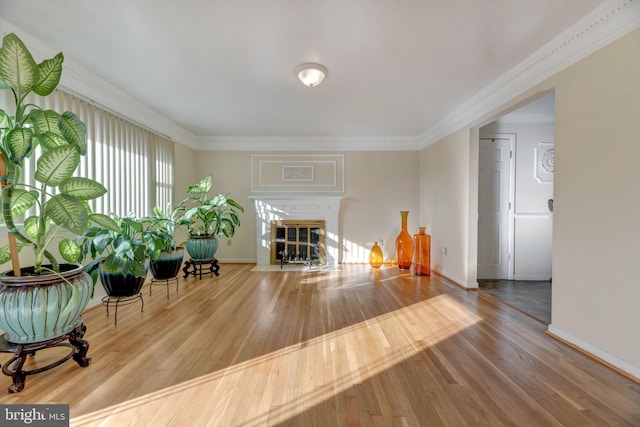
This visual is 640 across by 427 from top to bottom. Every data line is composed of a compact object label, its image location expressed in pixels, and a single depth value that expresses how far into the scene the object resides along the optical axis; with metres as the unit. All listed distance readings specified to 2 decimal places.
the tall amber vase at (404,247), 4.57
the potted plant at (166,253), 2.96
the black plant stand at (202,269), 3.98
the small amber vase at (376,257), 4.79
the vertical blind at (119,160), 2.55
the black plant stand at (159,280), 3.29
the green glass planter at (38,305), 1.49
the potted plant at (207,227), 3.88
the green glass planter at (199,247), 3.88
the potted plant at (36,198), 1.47
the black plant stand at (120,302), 2.48
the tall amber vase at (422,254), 4.27
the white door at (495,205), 3.92
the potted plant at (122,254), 2.19
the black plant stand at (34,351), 1.52
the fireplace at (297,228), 4.98
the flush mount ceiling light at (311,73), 2.39
